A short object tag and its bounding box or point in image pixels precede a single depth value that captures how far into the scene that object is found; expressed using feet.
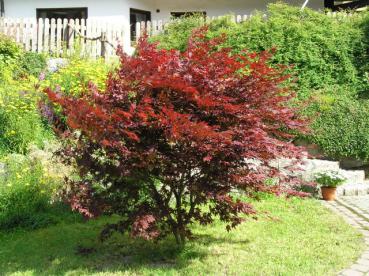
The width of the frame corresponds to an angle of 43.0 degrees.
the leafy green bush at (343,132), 28.32
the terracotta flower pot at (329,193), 24.17
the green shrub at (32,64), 39.70
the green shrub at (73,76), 30.09
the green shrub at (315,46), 35.72
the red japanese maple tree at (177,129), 12.55
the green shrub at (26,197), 18.45
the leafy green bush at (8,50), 41.65
